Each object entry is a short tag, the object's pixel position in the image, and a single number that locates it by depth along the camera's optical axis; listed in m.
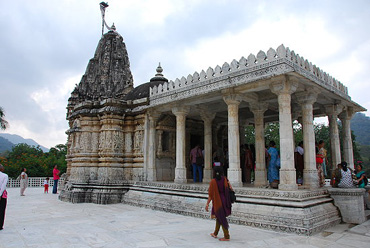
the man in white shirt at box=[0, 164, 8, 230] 7.04
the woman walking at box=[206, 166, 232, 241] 5.94
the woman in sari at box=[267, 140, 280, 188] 9.50
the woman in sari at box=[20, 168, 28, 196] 16.96
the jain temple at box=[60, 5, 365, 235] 7.80
